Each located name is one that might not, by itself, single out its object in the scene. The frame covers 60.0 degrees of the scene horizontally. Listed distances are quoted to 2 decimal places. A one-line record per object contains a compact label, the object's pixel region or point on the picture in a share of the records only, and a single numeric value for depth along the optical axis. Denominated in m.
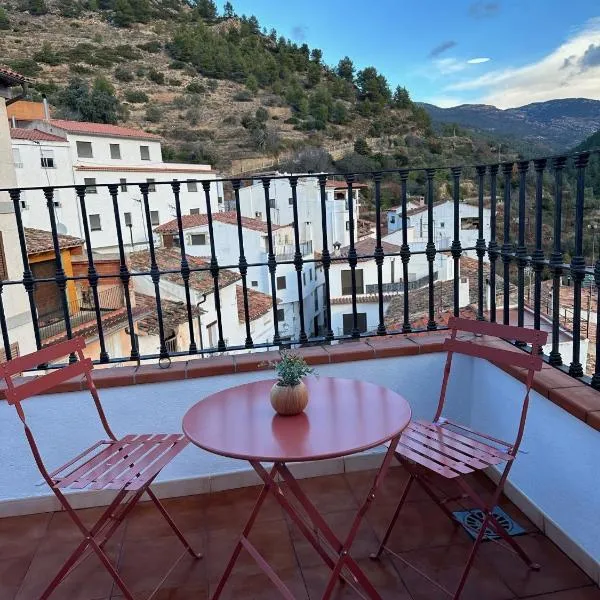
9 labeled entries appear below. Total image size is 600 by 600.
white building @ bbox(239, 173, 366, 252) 20.72
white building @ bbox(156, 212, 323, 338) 15.33
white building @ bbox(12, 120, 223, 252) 22.95
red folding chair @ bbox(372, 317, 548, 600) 1.79
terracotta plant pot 1.80
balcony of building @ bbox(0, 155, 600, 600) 1.92
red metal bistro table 1.56
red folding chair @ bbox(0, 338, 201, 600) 1.75
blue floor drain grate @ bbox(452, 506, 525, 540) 2.15
